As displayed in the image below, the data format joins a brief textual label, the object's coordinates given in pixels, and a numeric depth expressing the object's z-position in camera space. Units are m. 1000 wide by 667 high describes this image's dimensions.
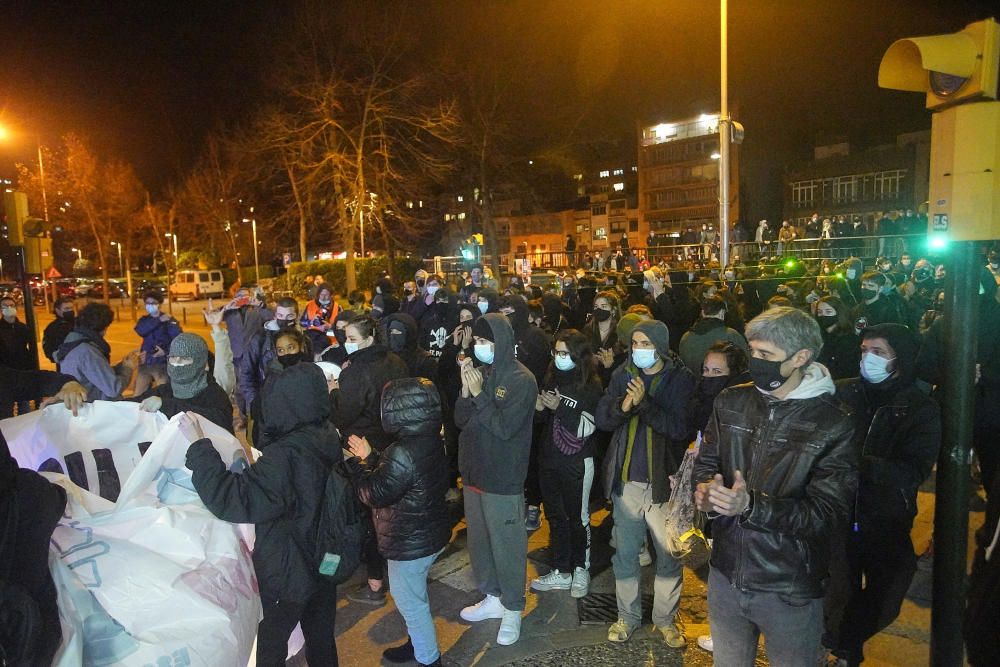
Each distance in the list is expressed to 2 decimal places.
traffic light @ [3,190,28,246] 8.90
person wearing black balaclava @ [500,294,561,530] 6.39
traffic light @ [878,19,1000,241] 3.03
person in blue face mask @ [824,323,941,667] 3.55
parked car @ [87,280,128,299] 44.38
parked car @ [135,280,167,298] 43.51
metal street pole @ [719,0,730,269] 12.55
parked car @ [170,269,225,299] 42.59
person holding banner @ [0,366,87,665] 2.05
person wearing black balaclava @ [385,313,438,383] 6.46
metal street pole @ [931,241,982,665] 3.20
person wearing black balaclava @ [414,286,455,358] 8.59
